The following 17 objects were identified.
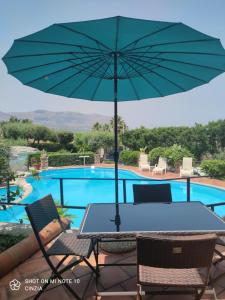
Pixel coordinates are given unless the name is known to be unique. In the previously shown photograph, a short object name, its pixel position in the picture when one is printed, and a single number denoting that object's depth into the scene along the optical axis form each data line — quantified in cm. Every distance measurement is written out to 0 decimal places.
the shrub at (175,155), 1476
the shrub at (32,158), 1680
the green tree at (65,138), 2389
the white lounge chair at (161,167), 1395
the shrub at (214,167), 1179
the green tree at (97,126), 3120
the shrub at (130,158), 1753
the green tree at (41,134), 2545
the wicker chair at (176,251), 146
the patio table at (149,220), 186
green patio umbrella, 170
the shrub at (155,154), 1595
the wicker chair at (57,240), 204
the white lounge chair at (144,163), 1522
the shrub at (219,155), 1490
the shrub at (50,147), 2325
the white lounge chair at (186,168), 1305
